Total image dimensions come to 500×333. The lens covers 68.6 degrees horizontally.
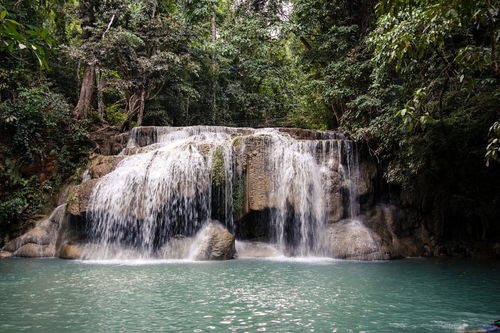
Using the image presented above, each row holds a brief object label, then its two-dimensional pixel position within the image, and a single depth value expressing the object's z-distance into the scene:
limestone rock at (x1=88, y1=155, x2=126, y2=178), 12.06
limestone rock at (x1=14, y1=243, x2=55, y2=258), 11.22
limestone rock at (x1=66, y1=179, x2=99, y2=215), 10.98
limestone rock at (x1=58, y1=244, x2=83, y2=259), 10.55
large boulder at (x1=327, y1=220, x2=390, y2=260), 10.79
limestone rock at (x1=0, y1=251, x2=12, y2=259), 11.28
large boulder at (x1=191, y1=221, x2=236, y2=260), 10.06
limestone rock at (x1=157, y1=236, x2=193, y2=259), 10.52
